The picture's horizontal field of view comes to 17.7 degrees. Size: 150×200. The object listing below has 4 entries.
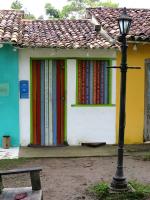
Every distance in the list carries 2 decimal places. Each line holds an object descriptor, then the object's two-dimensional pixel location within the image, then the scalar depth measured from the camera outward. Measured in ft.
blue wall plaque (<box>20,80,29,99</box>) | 39.86
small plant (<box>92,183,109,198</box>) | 25.61
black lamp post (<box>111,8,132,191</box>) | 25.41
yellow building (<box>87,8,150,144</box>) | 41.19
